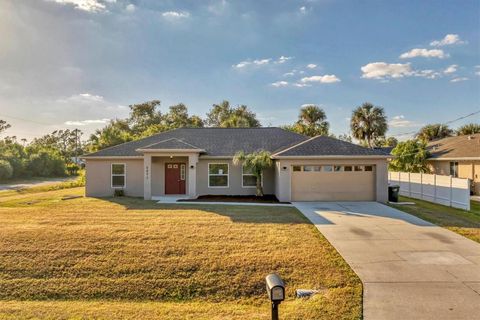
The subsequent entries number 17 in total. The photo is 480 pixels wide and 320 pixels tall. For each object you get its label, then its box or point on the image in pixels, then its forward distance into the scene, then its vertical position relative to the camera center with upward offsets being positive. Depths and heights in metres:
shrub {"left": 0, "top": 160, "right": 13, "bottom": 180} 35.66 -0.74
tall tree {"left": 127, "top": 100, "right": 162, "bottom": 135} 51.75 +9.29
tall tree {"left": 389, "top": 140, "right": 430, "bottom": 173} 22.42 +0.64
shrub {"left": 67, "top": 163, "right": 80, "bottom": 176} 49.84 -0.86
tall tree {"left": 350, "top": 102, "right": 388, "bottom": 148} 31.46 +4.78
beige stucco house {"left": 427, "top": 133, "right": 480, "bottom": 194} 18.84 +0.43
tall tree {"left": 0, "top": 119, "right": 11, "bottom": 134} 65.00 +9.24
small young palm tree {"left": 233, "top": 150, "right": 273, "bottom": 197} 15.69 +0.12
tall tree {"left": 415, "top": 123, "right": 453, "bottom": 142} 34.31 +4.08
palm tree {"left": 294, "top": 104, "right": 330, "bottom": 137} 35.75 +5.51
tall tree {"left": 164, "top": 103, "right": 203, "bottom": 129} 49.35 +8.41
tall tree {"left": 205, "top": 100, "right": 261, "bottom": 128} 39.84 +8.48
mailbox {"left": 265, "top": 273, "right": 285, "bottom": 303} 3.25 -1.51
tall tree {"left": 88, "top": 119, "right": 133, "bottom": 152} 29.25 +2.83
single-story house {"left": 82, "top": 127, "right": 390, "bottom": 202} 15.05 -0.24
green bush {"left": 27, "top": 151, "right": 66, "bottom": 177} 41.75 -0.11
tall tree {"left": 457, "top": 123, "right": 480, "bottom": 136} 35.94 +4.65
